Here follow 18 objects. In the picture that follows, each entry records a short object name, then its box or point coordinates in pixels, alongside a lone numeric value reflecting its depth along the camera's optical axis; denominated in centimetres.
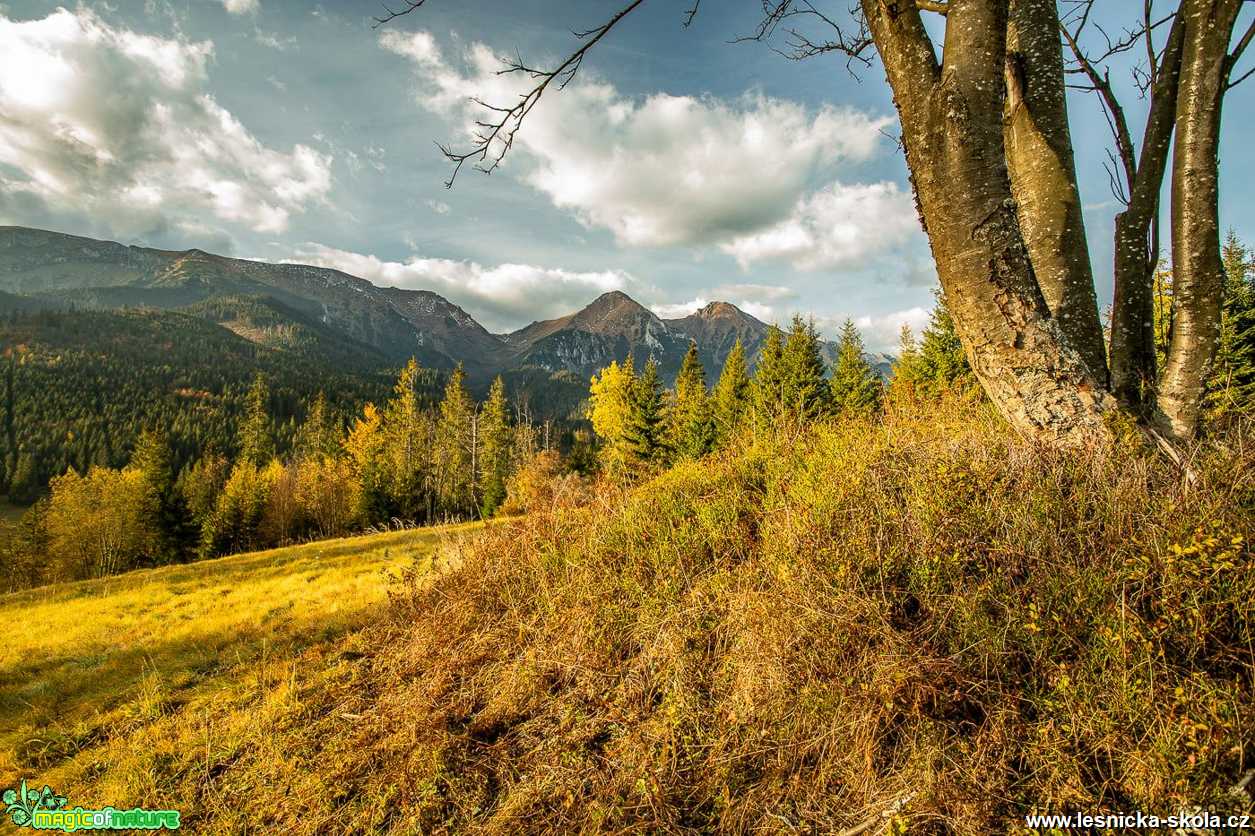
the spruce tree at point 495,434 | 4100
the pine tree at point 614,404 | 2892
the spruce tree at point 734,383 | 2584
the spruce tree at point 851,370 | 2295
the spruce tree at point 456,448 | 4012
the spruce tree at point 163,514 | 3183
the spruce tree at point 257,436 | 5462
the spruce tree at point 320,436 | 5277
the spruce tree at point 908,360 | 2268
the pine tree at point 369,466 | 3469
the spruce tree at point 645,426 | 2753
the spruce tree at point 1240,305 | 1262
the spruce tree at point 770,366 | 2105
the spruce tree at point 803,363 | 2270
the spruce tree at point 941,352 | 1959
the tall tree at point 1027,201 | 265
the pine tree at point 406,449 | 3803
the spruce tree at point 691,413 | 2225
